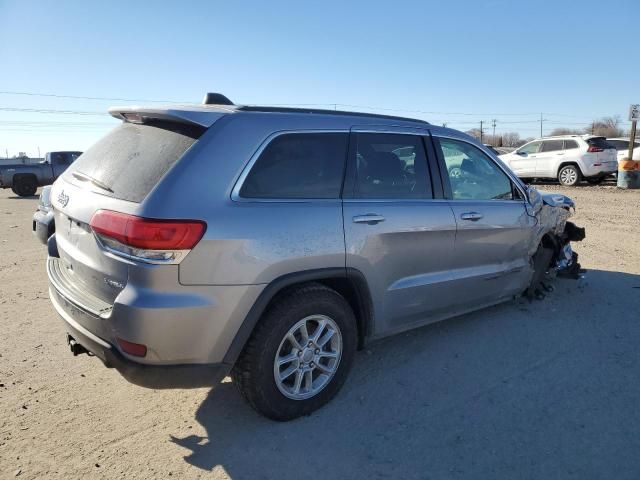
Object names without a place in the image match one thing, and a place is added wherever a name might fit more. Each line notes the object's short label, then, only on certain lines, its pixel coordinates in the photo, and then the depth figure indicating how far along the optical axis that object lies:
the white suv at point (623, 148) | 17.19
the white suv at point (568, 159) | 16.03
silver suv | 2.52
